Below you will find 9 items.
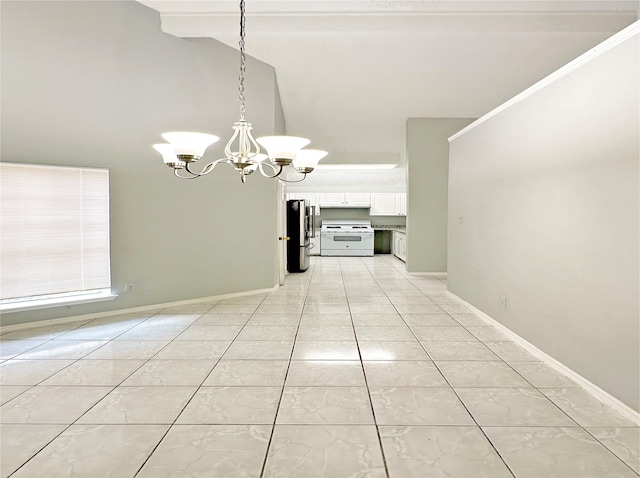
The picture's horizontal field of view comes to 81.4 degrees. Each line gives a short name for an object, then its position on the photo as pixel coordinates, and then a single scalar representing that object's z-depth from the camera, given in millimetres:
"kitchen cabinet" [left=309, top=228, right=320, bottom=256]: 10039
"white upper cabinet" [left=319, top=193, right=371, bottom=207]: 10078
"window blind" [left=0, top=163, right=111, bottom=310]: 3336
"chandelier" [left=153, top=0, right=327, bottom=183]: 2084
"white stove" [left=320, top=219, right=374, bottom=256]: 9812
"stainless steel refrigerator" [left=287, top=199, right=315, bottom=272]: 7020
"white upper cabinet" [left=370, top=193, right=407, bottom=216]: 10016
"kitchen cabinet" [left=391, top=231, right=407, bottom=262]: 8492
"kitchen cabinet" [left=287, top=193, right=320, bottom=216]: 10109
